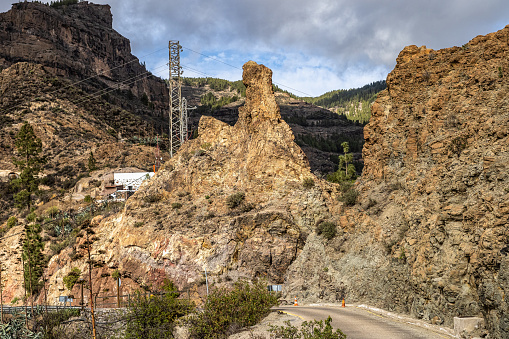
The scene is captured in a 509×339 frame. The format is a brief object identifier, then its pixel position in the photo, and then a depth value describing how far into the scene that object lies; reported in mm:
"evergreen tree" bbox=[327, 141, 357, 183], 60344
